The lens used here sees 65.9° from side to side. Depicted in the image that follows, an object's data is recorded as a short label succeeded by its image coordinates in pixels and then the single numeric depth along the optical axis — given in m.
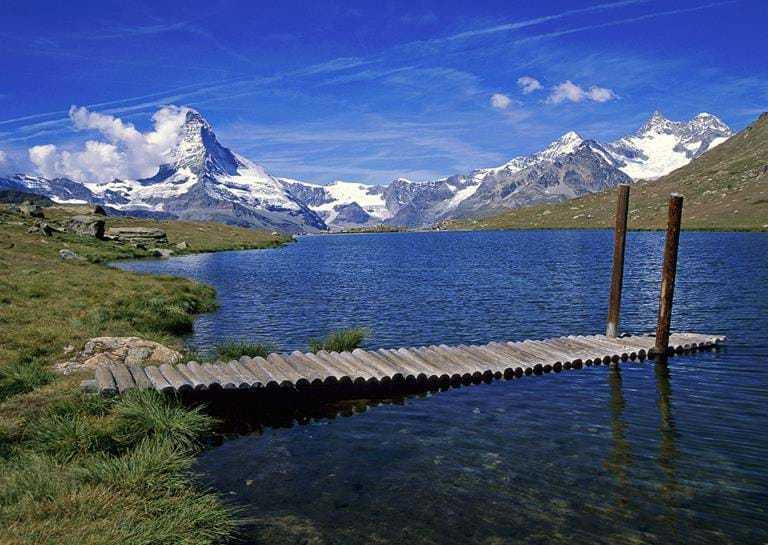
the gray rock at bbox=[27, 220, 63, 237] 83.58
